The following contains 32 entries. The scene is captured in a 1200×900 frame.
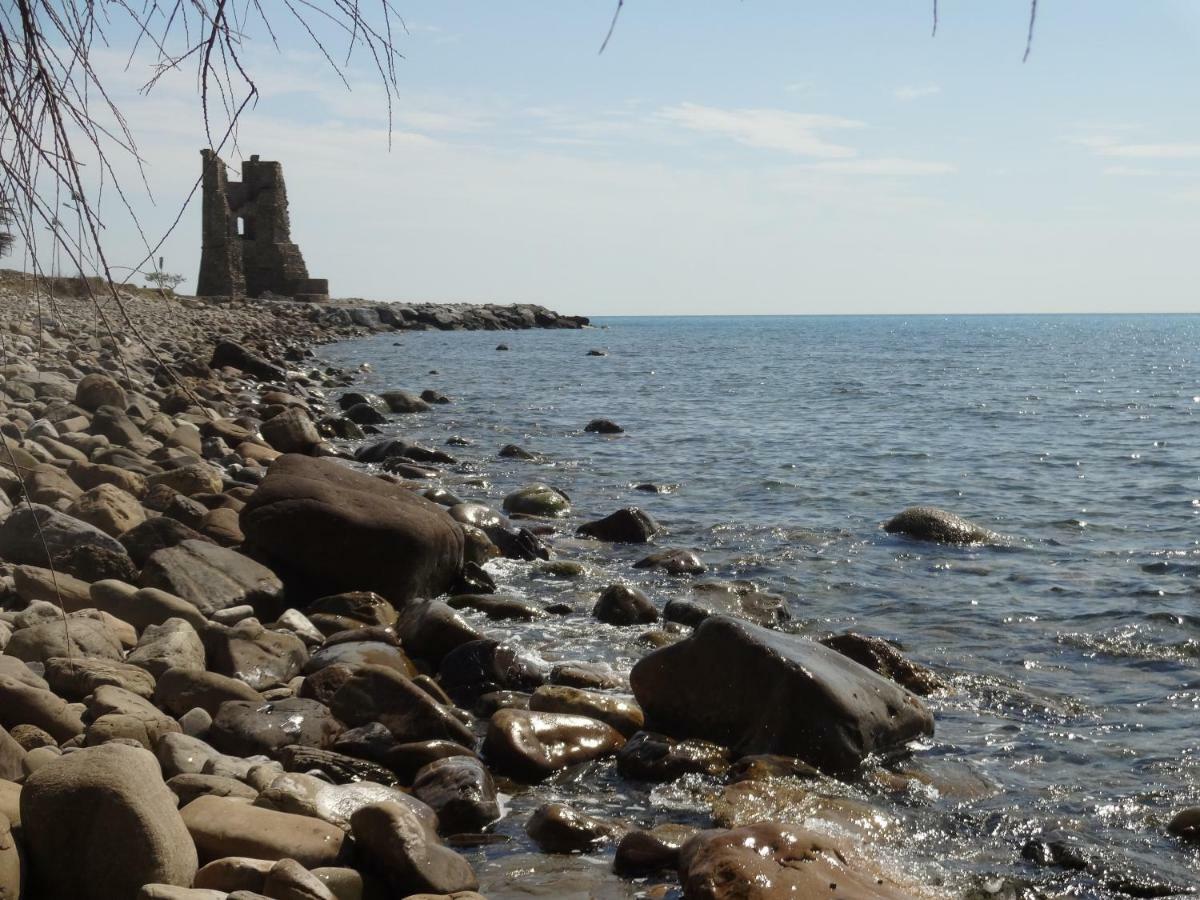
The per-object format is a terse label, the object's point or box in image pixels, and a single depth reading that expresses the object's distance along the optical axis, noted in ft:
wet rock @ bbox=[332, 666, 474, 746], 16.75
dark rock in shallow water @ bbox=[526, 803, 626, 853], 14.24
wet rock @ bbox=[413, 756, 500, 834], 14.66
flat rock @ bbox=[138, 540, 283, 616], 20.36
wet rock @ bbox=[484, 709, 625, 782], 16.51
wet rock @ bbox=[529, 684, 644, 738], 18.33
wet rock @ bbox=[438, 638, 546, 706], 19.92
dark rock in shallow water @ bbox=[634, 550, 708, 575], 29.66
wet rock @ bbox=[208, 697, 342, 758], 14.99
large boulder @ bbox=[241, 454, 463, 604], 23.88
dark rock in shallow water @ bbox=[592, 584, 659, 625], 24.62
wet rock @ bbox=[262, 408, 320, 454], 41.93
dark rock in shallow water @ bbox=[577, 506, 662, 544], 33.65
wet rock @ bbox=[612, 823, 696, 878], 13.66
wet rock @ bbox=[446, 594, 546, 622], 24.76
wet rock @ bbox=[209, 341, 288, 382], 67.21
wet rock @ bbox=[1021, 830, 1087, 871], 14.32
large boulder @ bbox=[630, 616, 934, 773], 17.37
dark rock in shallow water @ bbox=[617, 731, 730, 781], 16.67
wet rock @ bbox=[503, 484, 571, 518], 37.47
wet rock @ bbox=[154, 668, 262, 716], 15.83
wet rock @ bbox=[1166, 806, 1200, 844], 14.92
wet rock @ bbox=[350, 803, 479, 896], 12.02
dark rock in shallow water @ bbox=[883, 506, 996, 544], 34.09
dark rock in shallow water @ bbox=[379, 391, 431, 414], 65.77
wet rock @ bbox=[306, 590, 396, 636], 22.11
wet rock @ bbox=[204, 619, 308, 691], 17.92
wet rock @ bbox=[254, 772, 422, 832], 12.85
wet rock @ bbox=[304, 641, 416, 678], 19.02
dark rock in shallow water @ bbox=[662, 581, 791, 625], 24.79
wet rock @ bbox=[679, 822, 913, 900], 12.37
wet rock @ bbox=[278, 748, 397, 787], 14.66
